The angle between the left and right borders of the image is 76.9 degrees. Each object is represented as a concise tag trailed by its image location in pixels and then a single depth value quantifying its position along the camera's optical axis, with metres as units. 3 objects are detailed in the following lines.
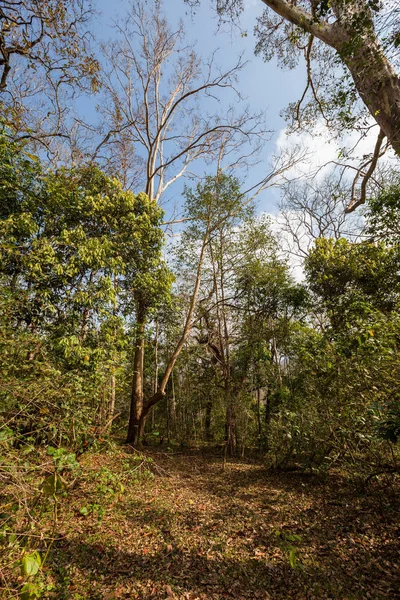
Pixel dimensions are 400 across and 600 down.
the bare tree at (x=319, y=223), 12.97
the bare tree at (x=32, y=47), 4.09
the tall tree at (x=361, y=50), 3.05
